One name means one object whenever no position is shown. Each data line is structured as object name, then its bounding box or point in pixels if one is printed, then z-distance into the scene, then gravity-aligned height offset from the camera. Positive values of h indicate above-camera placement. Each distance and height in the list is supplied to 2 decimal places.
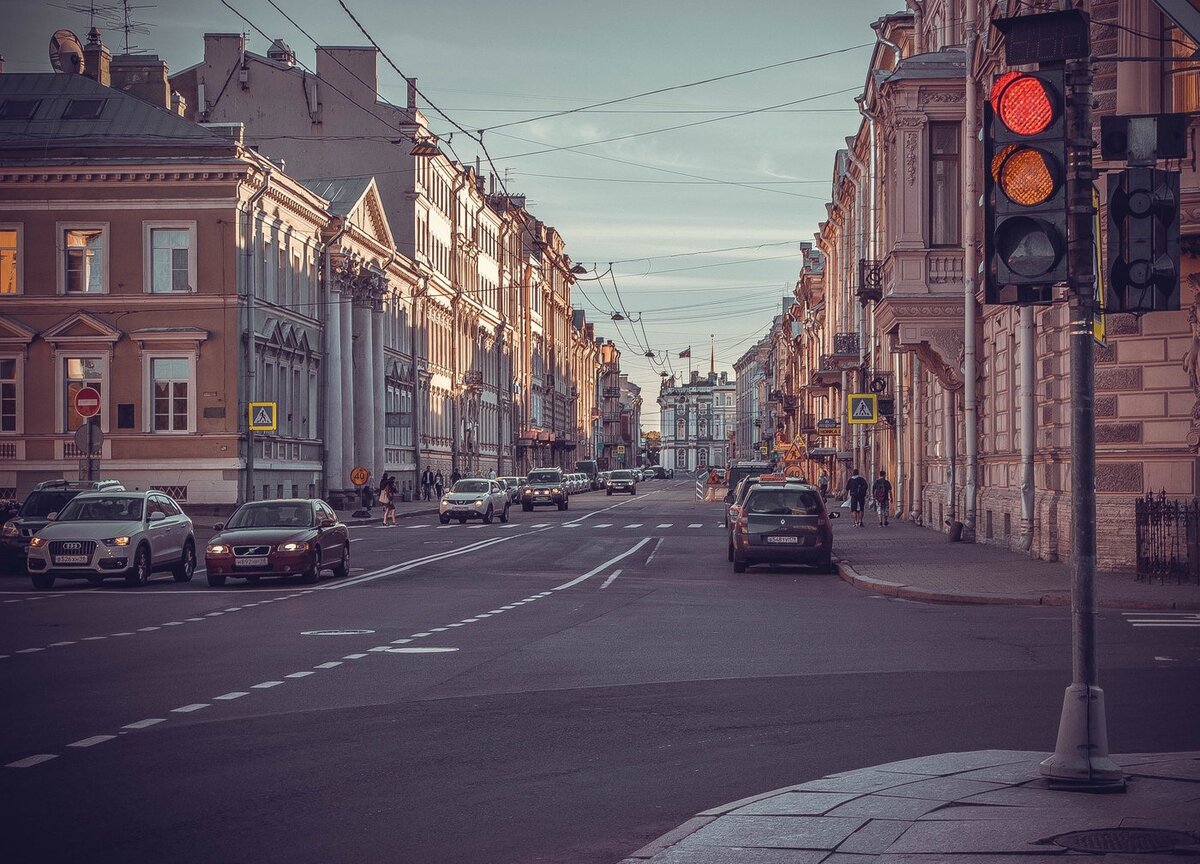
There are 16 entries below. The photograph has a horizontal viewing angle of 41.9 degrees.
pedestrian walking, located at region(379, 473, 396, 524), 53.28 -1.28
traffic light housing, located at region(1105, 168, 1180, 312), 8.49 +1.15
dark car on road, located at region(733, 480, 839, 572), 28.88 -1.38
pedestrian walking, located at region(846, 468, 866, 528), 46.72 -1.23
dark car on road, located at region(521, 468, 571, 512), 69.19 -1.45
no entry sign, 31.37 +1.18
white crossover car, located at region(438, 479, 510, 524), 54.16 -1.50
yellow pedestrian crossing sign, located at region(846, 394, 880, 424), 43.69 +1.33
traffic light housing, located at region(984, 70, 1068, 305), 8.02 +1.39
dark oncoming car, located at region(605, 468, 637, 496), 106.12 -1.66
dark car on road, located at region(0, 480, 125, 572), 28.62 -0.95
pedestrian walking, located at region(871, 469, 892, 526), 44.22 -1.10
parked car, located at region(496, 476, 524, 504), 83.53 -1.64
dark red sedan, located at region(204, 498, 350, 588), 25.67 -1.38
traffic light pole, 8.09 +0.30
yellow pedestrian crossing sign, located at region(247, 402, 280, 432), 44.88 +1.19
